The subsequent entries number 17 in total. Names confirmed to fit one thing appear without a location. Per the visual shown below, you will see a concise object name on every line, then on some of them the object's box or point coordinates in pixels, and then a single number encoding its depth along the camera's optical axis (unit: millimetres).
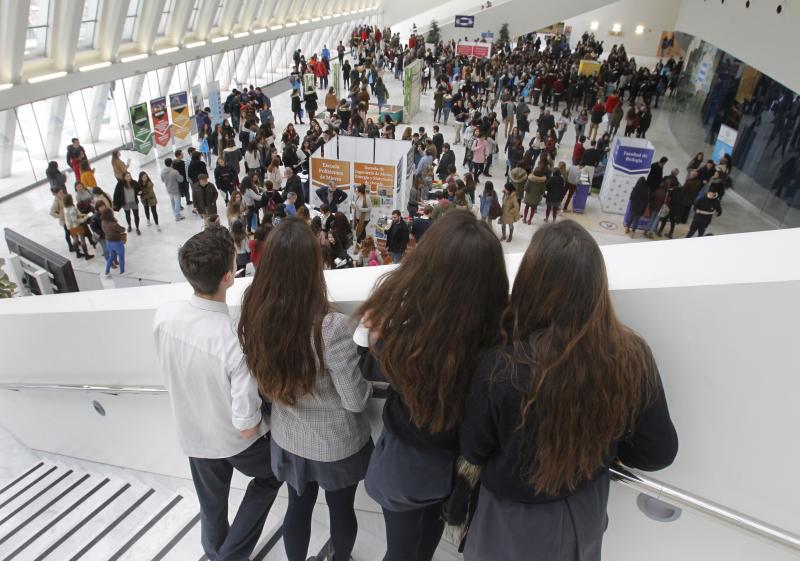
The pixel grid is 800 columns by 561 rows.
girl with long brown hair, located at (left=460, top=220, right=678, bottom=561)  1308
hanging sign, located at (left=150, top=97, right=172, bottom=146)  13281
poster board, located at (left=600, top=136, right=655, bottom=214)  10762
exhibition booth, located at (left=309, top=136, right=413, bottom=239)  9578
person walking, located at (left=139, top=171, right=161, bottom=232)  9984
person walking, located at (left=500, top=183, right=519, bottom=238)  9617
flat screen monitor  5715
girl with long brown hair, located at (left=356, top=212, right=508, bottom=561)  1389
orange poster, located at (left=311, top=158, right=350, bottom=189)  9898
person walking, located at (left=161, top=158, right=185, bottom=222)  10375
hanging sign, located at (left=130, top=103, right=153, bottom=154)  12750
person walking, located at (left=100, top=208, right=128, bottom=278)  8367
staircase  2811
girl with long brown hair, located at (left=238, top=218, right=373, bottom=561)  1713
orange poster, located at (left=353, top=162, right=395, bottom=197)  9555
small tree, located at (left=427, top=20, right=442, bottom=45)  30484
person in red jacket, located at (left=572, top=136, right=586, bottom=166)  13156
